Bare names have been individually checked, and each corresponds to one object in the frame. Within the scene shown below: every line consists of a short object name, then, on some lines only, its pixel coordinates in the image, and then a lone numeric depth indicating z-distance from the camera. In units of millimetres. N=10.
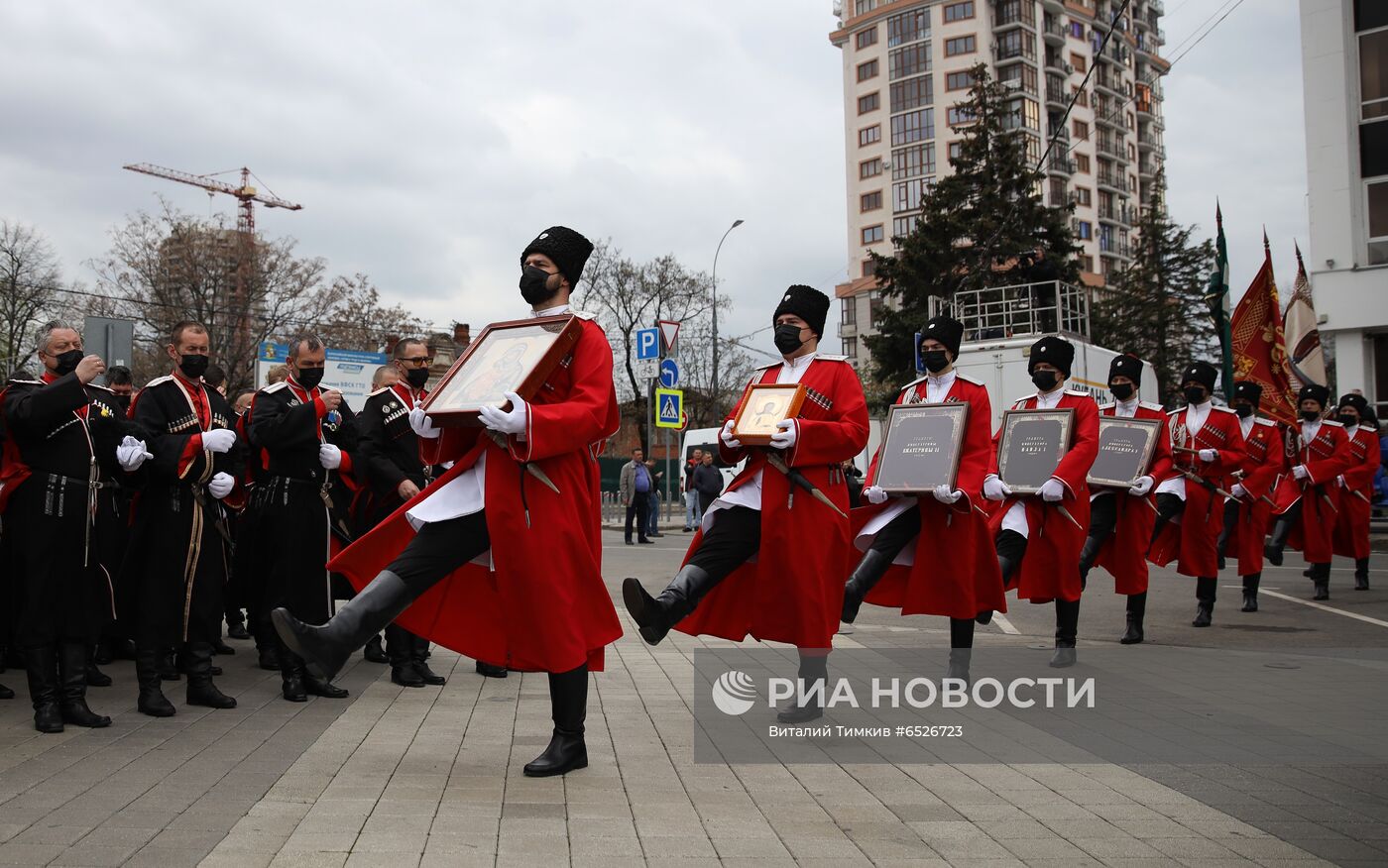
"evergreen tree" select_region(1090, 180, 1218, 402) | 56688
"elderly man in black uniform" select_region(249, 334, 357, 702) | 7312
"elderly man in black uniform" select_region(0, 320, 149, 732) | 6109
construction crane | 48844
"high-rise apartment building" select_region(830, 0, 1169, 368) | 87250
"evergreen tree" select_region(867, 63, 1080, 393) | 42000
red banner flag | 20875
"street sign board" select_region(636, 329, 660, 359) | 33000
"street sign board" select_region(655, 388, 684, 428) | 32094
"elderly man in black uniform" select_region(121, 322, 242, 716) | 6598
